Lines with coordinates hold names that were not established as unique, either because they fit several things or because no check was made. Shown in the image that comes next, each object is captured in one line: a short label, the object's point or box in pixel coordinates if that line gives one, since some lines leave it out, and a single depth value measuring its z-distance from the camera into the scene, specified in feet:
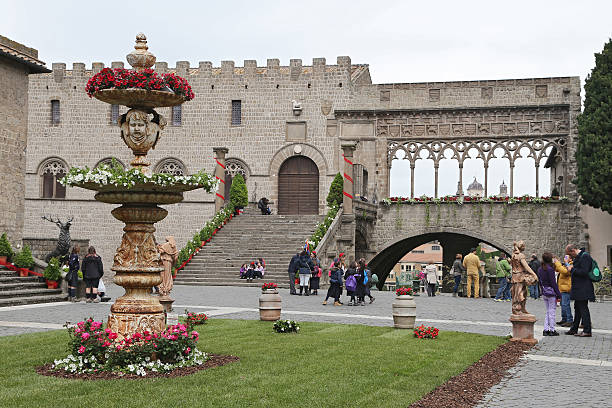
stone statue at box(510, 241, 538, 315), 41.24
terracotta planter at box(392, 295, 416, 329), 45.19
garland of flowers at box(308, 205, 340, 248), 90.52
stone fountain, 30.73
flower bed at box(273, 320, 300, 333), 41.63
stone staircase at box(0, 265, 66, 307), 61.93
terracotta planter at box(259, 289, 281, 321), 48.39
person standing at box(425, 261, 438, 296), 84.79
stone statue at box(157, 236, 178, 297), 51.90
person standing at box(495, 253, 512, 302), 76.38
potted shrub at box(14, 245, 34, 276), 69.09
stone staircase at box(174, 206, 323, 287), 88.89
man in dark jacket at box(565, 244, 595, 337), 43.96
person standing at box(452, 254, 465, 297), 81.76
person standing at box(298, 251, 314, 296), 75.00
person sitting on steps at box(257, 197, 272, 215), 113.60
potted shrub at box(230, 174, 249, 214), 111.24
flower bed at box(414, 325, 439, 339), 40.57
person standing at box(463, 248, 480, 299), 79.65
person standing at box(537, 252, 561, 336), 44.37
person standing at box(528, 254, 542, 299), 79.15
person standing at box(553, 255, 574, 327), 49.39
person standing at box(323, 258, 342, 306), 63.43
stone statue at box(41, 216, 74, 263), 71.92
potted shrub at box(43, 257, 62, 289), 68.18
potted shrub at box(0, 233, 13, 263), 71.20
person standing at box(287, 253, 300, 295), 76.33
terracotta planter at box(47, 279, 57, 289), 68.64
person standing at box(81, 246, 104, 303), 62.59
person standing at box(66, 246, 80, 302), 64.59
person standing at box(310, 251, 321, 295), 75.82
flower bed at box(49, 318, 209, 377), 28.71
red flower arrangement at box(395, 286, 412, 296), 46.50
